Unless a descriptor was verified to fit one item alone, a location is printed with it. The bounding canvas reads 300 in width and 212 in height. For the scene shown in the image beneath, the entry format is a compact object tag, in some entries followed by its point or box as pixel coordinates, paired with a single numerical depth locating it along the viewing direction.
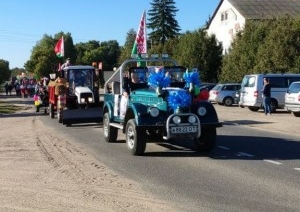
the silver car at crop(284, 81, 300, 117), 23.03
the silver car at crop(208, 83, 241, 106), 35.59
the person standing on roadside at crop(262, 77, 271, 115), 24.80
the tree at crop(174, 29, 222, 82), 55.56
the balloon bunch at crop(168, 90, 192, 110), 11.52
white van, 27.03
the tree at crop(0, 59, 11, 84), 81.00
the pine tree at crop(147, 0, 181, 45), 92.19
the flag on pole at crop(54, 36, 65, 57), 39.57
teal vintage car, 11.46
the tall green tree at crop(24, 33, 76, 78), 97.06
